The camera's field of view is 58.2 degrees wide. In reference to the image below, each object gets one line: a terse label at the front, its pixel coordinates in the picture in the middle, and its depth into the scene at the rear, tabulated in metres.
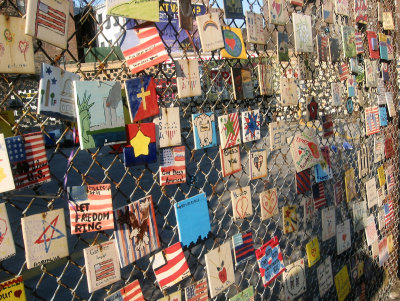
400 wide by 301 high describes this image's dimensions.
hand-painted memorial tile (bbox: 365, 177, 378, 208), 2.33
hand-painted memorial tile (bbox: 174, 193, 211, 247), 1.16
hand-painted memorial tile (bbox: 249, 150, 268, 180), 1.45
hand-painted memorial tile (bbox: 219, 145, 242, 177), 1.32
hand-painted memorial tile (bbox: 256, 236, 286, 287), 1.55
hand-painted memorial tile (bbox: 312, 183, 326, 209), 1.88
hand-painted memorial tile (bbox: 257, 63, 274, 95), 1.44
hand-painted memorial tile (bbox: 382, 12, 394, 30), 2.46
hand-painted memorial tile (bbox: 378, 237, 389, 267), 2.54
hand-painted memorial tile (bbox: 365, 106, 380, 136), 2.29
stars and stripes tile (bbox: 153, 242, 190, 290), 1.13
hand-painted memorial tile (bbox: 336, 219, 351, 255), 2.08
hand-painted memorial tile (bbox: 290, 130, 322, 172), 1.70
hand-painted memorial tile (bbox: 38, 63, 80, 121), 0.77
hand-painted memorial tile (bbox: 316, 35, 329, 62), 1.79
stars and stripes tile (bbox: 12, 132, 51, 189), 0.78
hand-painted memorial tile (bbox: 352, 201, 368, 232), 2.23
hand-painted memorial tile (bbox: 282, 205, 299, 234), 1.69
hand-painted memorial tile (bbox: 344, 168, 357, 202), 2.12
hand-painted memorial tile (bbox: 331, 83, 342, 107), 1.94
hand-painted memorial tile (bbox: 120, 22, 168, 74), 0.98
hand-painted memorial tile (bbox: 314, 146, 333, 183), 1.86
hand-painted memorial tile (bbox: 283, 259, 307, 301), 1.70
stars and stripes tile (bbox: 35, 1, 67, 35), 0.77
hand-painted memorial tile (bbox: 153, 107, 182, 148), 1.07
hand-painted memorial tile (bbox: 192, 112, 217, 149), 1.19
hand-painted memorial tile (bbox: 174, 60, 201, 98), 1.12
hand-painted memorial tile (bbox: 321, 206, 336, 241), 1.94
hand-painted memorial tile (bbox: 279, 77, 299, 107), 1.59
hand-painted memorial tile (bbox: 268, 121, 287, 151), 1.52
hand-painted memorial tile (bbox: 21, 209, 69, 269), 0.80
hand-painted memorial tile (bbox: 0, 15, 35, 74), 0.73
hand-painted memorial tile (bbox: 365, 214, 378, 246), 2.35
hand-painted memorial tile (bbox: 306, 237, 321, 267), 1.83
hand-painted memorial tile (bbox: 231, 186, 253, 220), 1.39
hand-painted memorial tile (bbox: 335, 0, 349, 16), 1.94
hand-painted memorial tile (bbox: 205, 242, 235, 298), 1.29
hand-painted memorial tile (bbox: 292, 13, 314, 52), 1.60
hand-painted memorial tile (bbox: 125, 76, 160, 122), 0.97
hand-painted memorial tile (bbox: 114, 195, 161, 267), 0.98
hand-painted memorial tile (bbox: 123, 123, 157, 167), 0.97
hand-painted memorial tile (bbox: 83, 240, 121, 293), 0.92
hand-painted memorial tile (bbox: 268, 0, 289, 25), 1.45
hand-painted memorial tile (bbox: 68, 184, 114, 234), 0.88
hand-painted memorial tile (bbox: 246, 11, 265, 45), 1.33
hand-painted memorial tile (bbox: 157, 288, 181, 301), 1.16
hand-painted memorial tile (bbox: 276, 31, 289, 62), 1.52
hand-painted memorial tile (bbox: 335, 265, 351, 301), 2.08
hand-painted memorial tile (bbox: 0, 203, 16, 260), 0.76
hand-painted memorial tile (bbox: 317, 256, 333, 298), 1.93
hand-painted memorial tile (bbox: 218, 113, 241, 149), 1.29
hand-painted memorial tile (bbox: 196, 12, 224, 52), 1.16
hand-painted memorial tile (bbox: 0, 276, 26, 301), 0.79
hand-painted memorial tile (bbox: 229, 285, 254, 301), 1.43
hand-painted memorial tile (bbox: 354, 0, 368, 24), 2.14
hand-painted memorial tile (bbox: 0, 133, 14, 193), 0.74
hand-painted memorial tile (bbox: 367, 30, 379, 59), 2.28
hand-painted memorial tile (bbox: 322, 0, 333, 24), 1.84
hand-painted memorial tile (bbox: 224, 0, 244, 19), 1.26
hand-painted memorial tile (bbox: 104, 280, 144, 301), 1.01
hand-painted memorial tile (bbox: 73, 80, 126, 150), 0.85
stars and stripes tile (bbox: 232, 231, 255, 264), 1.41
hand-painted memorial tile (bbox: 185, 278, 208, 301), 1.24
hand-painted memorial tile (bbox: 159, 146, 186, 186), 1.10
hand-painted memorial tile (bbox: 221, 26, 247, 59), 1.26
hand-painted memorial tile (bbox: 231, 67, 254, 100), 1.33
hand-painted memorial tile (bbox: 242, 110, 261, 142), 1.39
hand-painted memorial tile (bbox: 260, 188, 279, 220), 1.54
